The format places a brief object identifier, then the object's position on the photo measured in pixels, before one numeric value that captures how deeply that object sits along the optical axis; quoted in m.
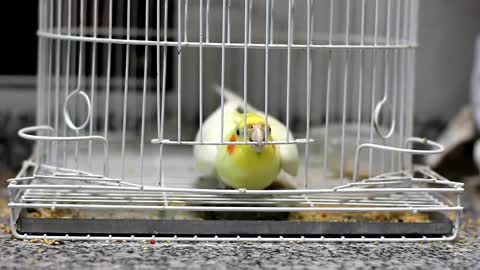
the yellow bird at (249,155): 1.31
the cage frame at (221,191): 1.29
